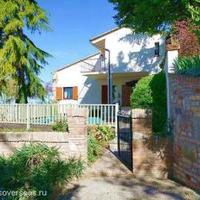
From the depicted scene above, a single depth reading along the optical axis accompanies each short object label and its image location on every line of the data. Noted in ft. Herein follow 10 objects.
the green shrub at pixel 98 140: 20.89
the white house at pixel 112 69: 53.24
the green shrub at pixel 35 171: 16.32
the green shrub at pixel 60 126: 29.80
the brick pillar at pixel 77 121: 19.19
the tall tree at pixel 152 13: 23.71
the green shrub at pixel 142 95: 26.44
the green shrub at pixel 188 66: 15.54
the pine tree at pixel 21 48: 45.47
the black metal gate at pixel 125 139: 19.59
